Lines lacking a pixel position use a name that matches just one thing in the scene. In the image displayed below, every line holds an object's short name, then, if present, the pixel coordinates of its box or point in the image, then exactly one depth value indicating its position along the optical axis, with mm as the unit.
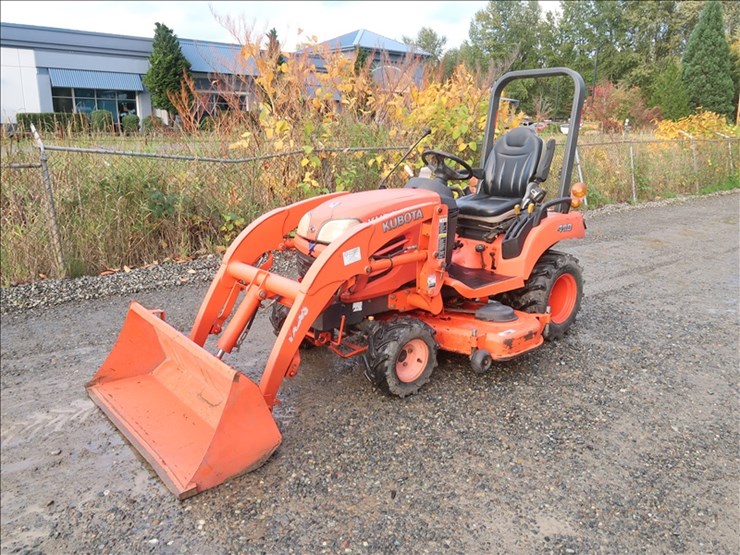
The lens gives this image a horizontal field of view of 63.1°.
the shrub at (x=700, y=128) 17344
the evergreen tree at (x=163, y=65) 26375
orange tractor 3043
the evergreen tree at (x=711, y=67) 29000
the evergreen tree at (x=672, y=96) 27500
